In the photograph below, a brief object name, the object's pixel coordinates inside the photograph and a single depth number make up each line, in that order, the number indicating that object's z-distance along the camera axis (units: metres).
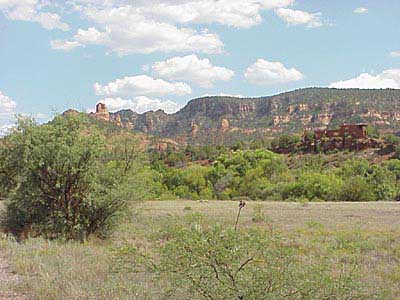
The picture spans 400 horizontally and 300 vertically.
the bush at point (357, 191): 62.95
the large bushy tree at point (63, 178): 20.94
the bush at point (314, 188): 65.62
